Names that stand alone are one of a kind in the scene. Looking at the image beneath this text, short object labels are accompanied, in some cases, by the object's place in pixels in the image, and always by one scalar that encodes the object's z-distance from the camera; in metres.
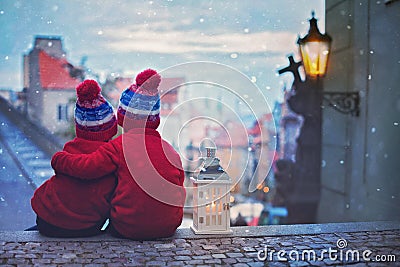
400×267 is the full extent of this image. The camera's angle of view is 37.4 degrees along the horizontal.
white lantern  4.76
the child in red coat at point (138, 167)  4.43
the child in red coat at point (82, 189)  4.46
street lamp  7.90
